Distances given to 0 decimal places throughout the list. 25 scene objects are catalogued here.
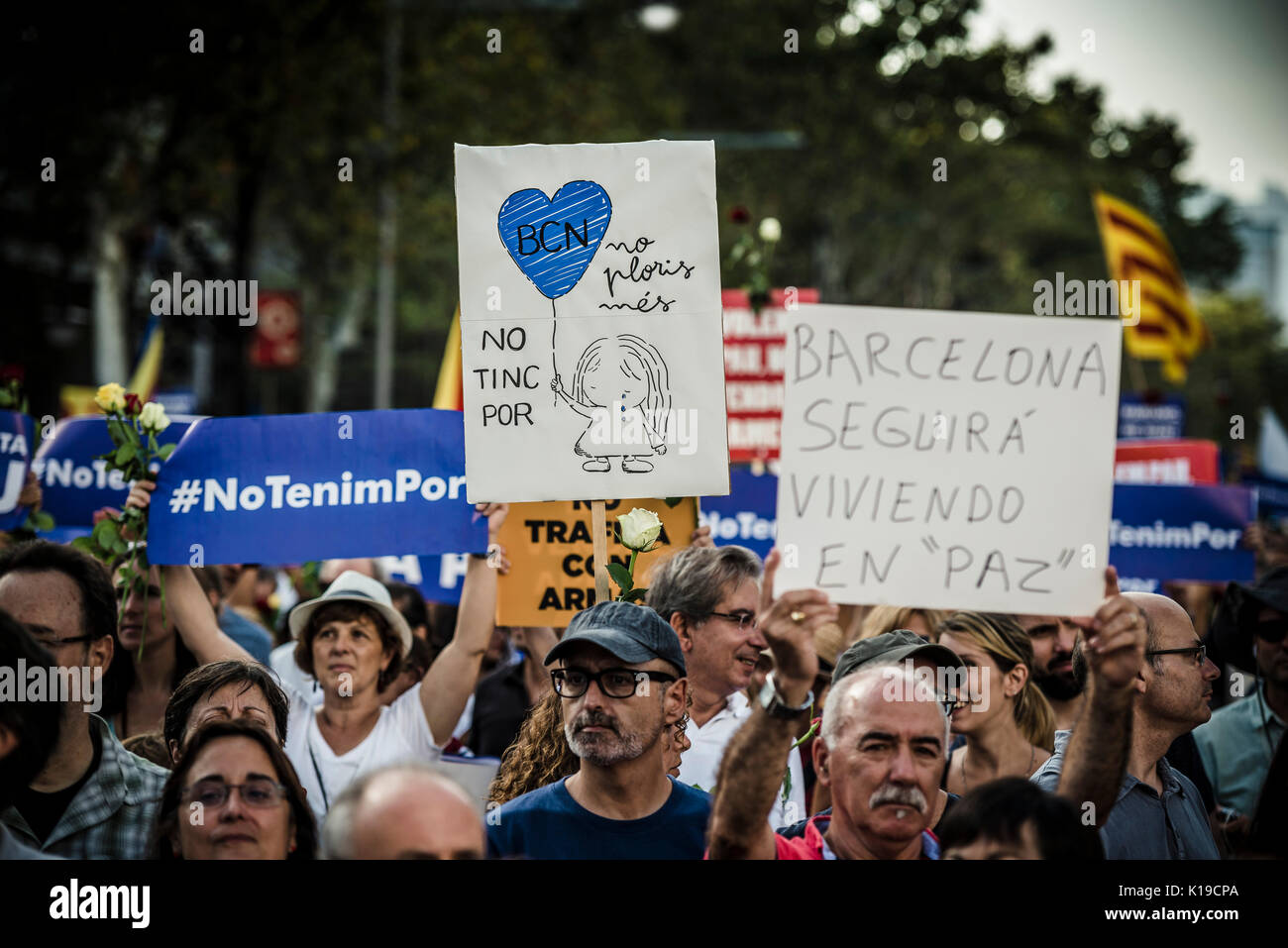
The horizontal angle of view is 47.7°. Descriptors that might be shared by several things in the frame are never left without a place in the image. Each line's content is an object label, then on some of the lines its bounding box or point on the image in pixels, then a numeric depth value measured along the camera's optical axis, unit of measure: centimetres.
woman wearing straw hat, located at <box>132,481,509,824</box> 475
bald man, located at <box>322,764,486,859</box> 269
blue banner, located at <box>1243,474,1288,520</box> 1258
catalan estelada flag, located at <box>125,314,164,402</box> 1355
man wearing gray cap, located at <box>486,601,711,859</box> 346
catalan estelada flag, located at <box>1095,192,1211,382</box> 1463
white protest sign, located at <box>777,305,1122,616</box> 338
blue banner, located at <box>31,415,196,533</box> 664
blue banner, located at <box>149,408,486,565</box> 498
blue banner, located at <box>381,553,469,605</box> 686
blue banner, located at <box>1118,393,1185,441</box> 1562
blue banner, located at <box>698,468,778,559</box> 715
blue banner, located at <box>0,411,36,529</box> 577
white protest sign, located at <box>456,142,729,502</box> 397
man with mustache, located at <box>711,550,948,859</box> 294
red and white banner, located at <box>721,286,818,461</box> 894
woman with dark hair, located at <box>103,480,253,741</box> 500
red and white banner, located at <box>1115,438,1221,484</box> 971
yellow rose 494
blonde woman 462
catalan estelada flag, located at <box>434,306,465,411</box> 955
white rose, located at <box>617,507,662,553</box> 399
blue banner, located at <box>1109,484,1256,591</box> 758
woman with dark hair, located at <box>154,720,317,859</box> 317
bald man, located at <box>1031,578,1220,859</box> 372
